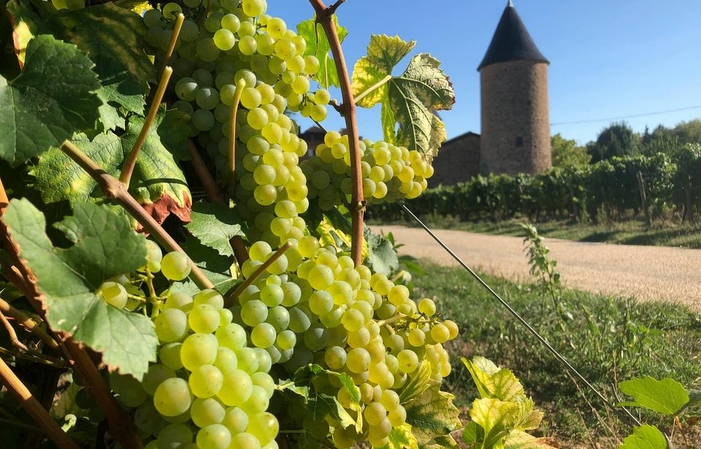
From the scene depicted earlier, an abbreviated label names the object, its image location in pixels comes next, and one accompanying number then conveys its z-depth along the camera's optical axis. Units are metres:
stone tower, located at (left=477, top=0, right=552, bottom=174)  23.70
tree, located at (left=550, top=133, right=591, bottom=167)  31.74
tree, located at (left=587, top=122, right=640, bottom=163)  31.16
